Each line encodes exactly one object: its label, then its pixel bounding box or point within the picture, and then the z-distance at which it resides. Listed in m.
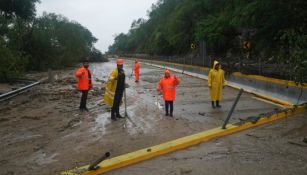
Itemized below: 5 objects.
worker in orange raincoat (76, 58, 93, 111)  7.55
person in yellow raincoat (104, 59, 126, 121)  6.56
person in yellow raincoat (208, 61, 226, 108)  7.34
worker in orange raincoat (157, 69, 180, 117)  6.64
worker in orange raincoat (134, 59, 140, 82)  14.48
